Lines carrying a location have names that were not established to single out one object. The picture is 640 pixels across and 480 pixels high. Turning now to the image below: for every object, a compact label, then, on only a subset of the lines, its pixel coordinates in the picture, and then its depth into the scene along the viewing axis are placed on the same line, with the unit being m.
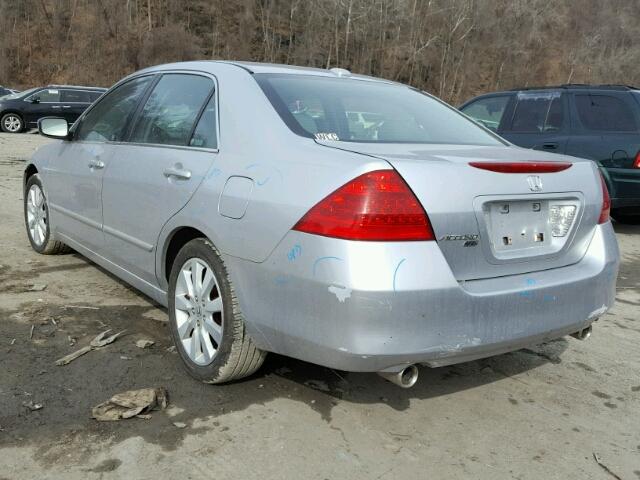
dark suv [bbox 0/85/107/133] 18.89
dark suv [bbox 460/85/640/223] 6.89
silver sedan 2.15
